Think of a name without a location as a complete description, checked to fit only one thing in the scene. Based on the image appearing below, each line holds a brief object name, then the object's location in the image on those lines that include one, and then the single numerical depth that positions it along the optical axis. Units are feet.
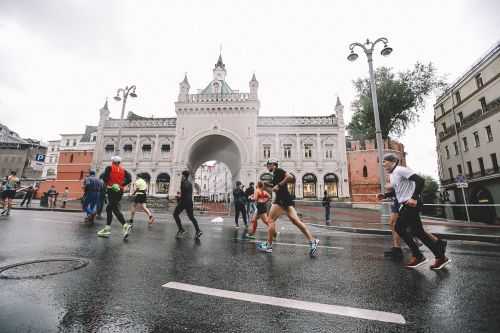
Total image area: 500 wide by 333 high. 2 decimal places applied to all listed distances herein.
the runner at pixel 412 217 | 12.24
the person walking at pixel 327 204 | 37.93
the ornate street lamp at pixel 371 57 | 35.56
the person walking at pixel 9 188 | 34.22
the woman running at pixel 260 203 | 22.12
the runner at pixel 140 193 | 26.66
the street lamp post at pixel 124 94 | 58.75
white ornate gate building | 104.01
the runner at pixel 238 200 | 30.78
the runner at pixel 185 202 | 21.48
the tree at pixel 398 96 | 96.73
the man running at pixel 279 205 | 15.46
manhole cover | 9.75
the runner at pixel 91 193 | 30.22
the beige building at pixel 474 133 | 75.36
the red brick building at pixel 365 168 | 97.04
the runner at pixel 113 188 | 19.53
